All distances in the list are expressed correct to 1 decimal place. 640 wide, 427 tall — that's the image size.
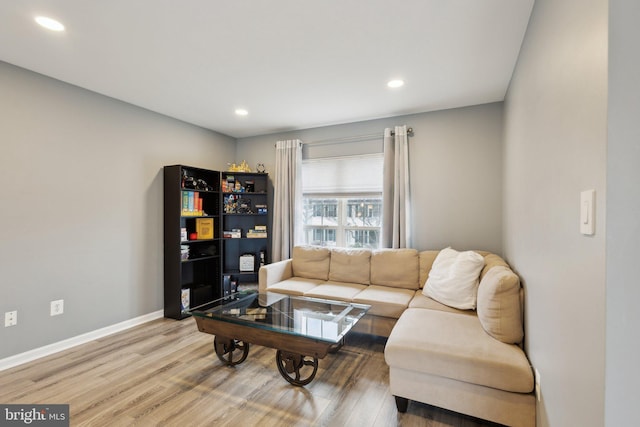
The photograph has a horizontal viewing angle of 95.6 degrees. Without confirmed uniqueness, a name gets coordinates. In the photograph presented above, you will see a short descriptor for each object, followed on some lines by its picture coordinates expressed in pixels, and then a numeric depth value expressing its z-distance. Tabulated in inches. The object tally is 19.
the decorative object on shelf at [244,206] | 170.2
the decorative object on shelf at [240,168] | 168.2
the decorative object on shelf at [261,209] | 170.2
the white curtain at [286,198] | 160.9
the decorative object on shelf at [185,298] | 137.8
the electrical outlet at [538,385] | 57.8
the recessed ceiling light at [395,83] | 105.5
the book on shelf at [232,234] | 163.9
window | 149.6
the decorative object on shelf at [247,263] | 165.8
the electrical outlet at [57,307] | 103.5
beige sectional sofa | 62.4
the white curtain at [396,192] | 135.1
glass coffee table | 77.7
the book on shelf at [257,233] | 166.1
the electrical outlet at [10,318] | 92.6
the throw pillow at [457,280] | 97.4
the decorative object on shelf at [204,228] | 153.0
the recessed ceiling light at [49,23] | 72.4
